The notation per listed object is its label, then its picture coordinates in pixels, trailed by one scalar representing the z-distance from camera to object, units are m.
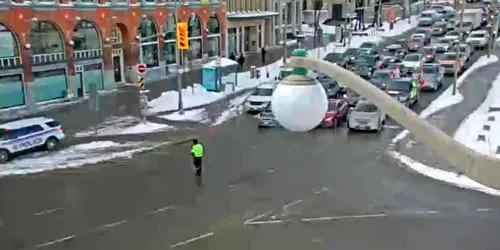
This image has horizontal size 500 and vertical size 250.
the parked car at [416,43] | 56.44
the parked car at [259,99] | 32.59
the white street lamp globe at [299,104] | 4.35
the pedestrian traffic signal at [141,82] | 31.99
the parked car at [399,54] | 46.50
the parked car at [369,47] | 51.16
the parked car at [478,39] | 57.01
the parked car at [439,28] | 69.44
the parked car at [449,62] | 44.72
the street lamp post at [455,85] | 35.91
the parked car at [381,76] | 34.91
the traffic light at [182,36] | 35.34
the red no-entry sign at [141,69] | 32.25
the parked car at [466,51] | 48.59
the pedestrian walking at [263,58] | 52.42
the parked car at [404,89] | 32.57
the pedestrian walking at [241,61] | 49.44
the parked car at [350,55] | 46.91
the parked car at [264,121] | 28.89
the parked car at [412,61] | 42.22
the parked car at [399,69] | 39.12
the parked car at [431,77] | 38.03
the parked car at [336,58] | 46.48
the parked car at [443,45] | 50.44
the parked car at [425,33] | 61.31
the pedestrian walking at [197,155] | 20.62
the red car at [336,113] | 28.86
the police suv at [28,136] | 24.17
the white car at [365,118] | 27.76
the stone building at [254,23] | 56.17
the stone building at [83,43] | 33.69
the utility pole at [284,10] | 66.31
